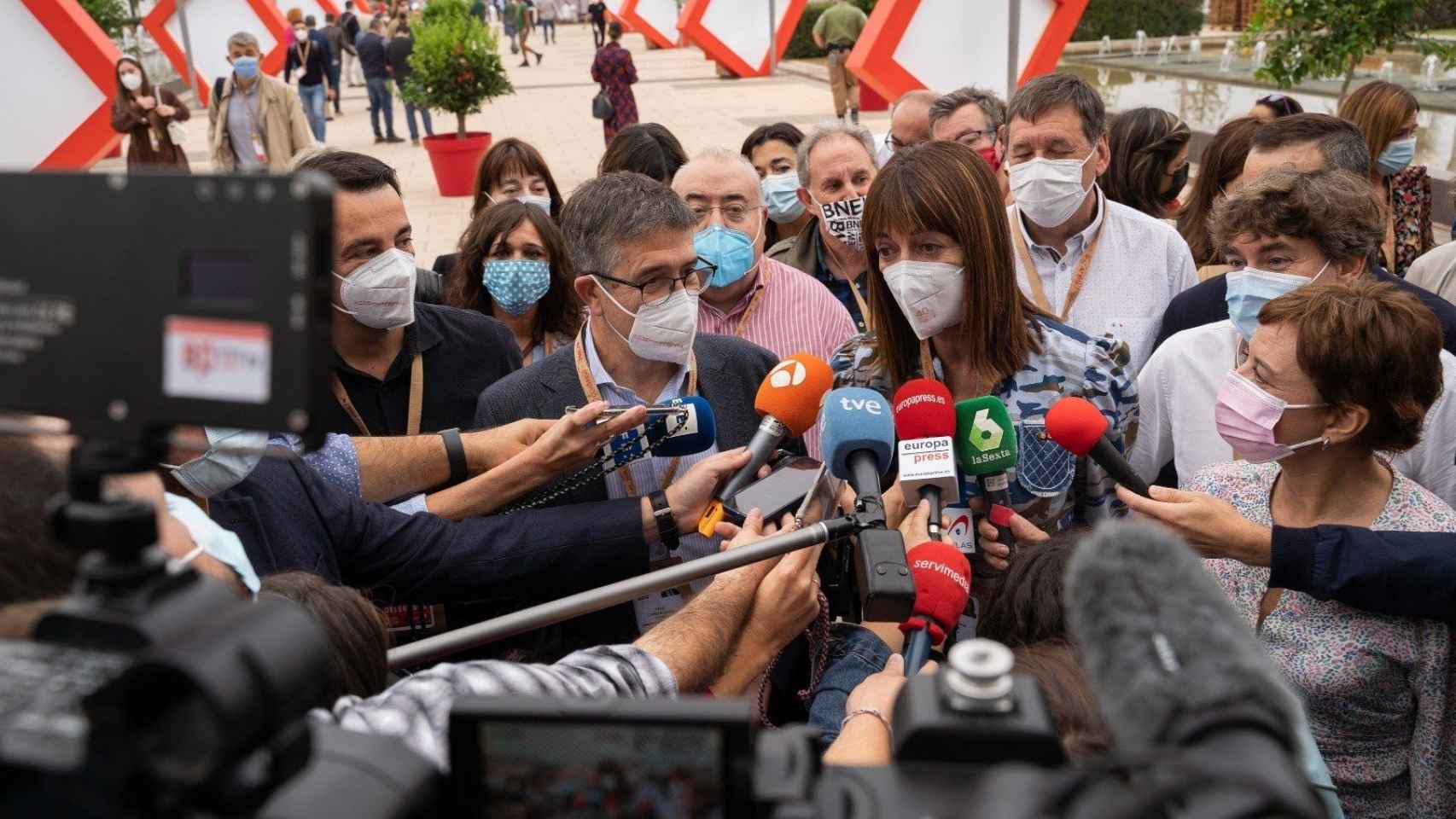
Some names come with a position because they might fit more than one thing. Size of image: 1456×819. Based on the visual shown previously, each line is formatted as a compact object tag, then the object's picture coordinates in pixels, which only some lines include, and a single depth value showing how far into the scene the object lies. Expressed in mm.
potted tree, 13898
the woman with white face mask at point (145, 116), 11086
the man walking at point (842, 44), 20656
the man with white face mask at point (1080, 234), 4188
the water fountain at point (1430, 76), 17484
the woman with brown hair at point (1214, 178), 4812
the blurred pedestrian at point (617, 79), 16094
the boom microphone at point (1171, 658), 854
